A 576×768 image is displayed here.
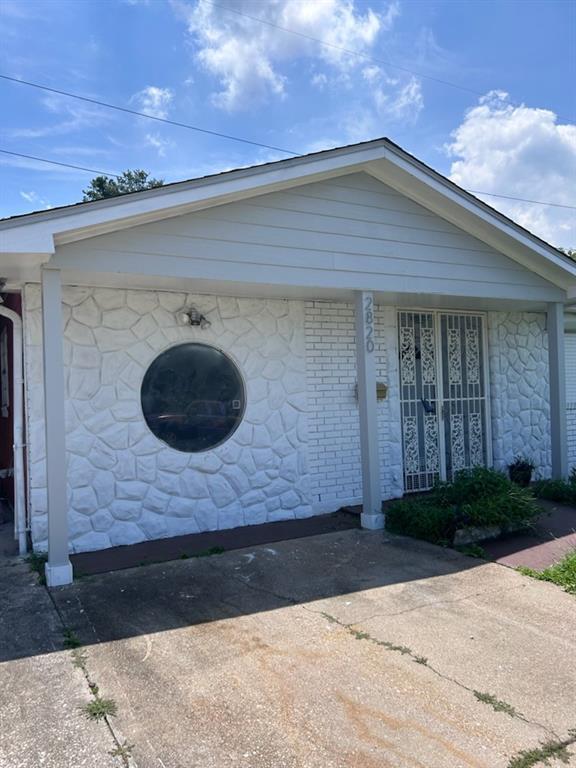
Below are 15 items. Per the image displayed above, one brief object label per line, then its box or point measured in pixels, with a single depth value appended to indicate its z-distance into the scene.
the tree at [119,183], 29.75
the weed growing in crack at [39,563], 5.04
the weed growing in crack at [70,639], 3.78
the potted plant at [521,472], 8.66
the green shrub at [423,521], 6.10
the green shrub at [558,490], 7.51
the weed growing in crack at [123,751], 2.64
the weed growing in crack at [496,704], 3.02
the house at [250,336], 5.20
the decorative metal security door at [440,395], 8.16
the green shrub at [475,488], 6.39
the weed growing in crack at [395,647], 3.73
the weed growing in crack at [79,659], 3.51
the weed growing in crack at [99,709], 2.98
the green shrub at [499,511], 6.03
